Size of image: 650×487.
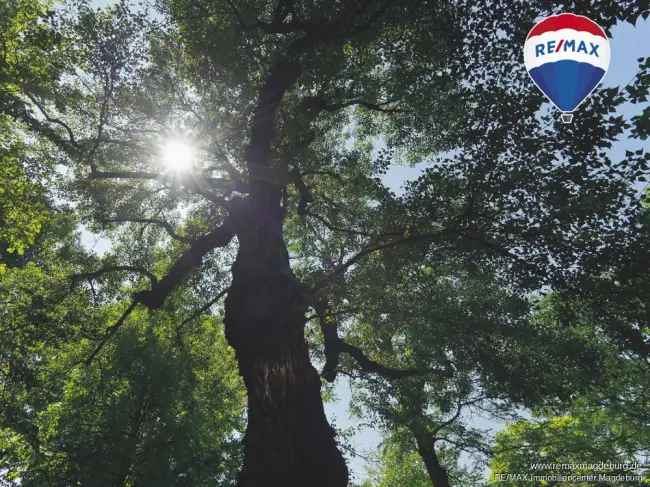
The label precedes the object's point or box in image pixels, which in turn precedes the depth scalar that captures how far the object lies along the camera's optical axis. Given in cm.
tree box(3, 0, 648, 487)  622
